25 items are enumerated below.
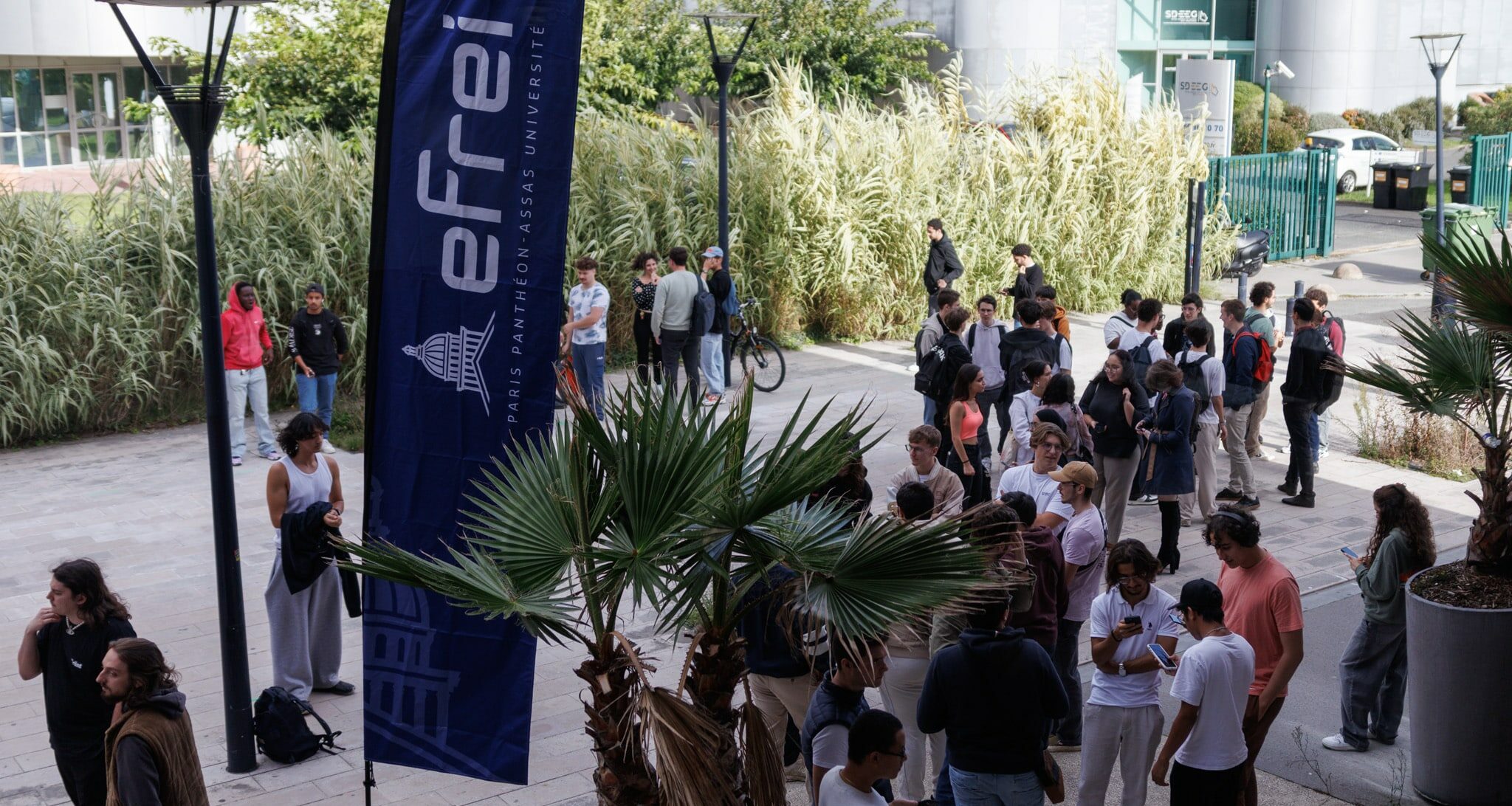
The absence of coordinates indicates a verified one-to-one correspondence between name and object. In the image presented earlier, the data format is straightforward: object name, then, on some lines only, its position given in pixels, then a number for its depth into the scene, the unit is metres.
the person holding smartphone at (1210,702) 5.78
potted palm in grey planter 6.72
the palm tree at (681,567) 4.76
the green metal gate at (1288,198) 25.14
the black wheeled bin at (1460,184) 28.80
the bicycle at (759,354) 16.45
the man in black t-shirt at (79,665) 5.88
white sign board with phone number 22.58
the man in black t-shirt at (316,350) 13.28
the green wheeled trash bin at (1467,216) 21.44
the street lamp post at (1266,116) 36.69
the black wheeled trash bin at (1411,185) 33.84
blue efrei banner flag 5.84
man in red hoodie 13.09
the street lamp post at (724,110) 15.62
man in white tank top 7.90
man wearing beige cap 7.19
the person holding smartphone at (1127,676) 6.14
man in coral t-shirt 6.32
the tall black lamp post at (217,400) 6.88
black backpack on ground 7.40
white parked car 37.28
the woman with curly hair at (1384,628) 7.14
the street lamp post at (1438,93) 20.25
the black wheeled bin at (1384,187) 34.09
